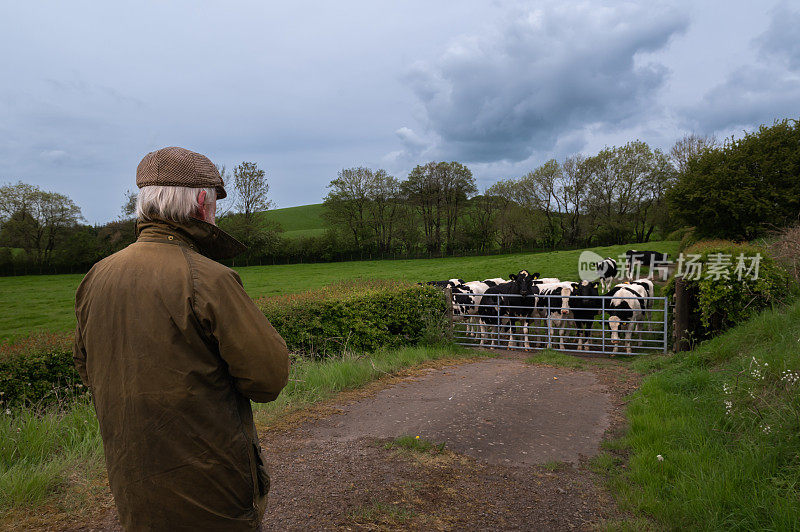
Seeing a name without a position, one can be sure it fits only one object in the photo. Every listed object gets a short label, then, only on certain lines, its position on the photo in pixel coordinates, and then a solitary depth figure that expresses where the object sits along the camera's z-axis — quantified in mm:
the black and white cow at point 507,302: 11992
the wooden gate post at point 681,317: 9305
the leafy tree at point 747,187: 23938
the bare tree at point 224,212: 43122
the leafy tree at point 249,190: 47500
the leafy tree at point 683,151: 44234
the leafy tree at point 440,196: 50969
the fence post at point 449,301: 11570
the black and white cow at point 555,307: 11539
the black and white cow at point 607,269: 21438
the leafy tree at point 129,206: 42625
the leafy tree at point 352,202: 51469
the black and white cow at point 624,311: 11155
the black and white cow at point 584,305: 11773
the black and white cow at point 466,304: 12883
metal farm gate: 11344
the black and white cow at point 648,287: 13691
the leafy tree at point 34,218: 42062
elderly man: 1788
